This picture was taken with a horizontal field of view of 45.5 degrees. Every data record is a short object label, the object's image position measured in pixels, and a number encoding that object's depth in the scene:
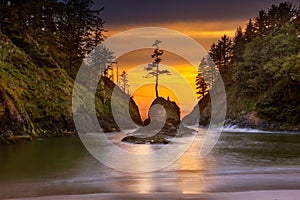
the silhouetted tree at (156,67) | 50.42
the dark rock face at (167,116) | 30.71
